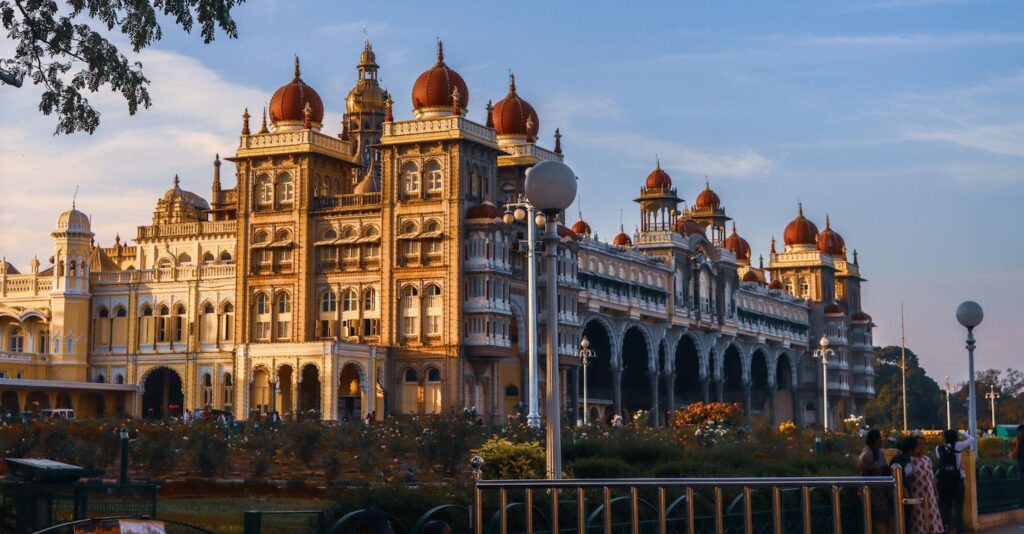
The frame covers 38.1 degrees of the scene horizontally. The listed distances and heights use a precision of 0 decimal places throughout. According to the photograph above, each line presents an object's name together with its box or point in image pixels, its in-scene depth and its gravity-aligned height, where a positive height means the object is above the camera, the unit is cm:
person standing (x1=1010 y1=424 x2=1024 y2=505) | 2425 -53
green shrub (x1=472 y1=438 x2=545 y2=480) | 2595 -63
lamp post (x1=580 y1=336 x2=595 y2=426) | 6436 +333
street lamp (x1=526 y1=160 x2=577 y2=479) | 1792 +265
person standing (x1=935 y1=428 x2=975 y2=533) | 2131 -77
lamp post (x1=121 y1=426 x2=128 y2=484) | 2800 -53
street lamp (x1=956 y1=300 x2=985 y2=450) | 2820 +193
